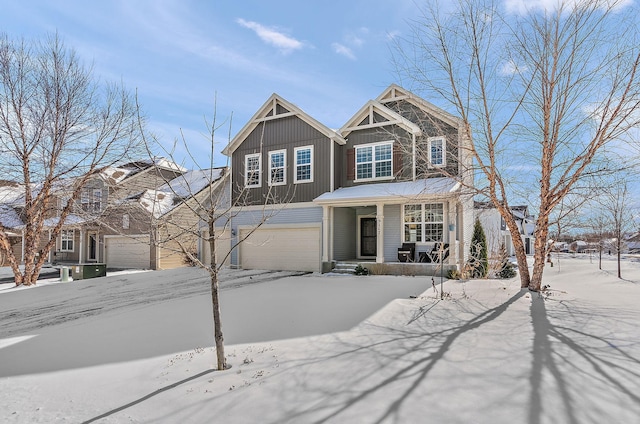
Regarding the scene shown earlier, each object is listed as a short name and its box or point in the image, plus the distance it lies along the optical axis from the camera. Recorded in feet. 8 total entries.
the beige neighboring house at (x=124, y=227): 68.03
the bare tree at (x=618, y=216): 50.62
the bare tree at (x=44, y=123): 47.32
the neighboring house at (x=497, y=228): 43.33
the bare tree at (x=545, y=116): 28.32
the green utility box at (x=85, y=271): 52.54
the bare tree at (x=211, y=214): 15.46
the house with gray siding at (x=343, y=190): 46.52
